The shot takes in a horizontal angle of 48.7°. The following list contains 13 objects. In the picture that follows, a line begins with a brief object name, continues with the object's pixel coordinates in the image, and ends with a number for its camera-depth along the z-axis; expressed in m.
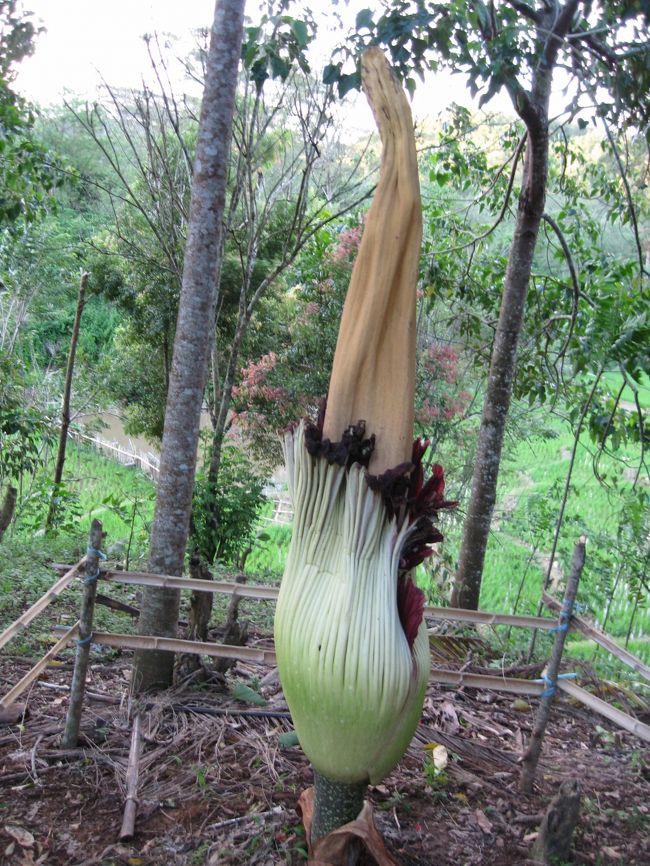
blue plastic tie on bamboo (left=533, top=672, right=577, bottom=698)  2.16
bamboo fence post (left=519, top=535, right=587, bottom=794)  2.13
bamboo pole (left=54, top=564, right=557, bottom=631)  2.22
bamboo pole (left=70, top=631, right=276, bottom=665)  2.24
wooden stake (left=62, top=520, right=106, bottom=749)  2.15
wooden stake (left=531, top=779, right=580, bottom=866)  1.75
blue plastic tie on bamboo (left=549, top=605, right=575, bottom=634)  2.17
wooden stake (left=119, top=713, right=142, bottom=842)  1.77
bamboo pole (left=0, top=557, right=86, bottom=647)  1.96
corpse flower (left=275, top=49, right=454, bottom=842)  1.32
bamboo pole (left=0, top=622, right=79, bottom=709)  2.01
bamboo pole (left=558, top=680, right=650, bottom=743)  1.81
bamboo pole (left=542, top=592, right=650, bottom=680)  1.92
